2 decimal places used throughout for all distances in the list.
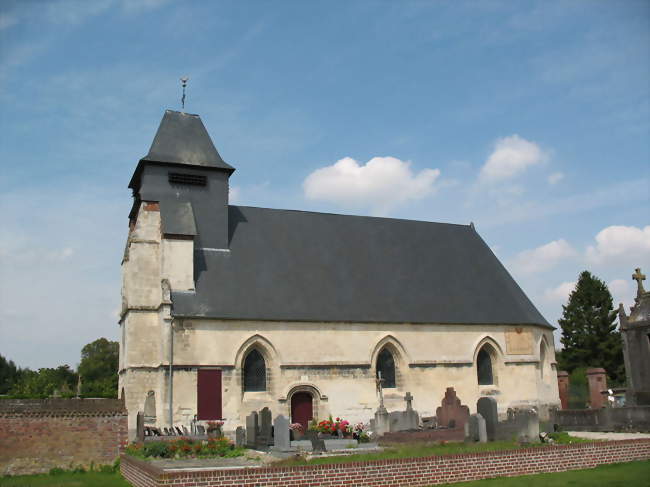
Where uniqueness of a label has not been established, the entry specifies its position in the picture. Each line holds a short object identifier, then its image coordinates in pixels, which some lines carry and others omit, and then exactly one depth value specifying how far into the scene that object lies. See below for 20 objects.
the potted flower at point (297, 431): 17.22
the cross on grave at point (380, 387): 22.31
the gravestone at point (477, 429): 15.67
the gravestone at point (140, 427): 17.47
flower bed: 13.90
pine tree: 42.22
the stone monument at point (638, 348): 20.00
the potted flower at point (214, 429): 17.53
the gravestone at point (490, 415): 16.11
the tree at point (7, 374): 55.64
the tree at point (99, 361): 60.62
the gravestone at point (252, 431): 16.76
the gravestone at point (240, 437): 17.28
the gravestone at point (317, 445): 14.50
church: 20.94
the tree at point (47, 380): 36.59
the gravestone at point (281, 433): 14.56
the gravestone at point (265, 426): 16.41
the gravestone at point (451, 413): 18.02
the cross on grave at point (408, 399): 19.53
